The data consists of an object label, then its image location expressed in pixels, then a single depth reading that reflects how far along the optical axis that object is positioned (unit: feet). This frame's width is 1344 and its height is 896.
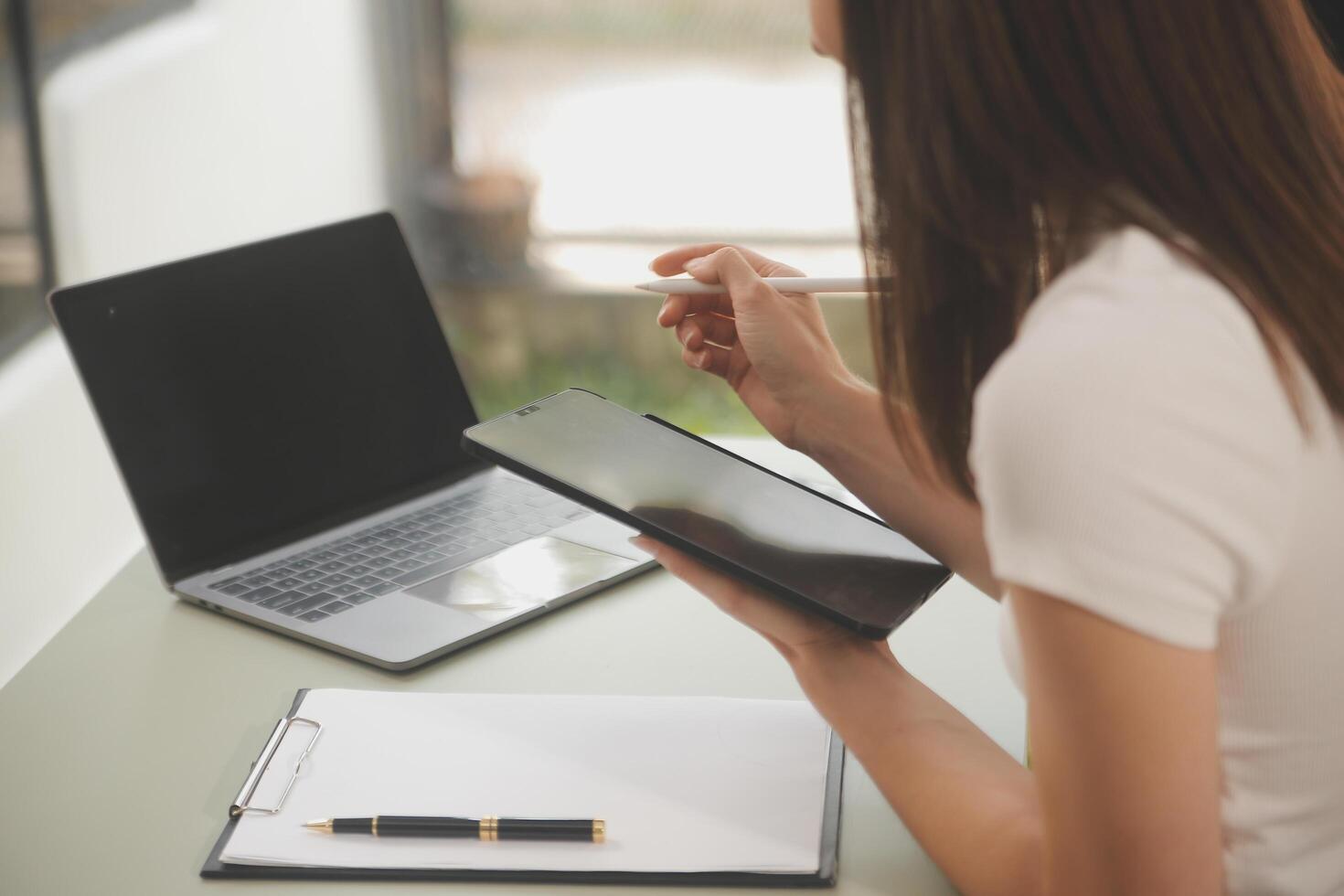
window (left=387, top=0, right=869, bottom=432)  8.63
